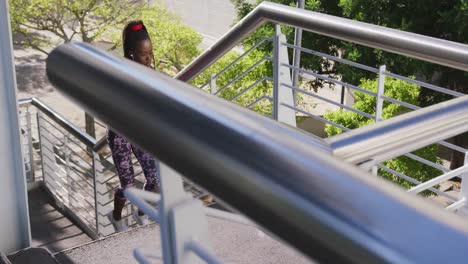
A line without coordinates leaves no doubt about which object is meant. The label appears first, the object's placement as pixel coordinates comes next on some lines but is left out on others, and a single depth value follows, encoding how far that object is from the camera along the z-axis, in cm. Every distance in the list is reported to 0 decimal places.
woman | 316
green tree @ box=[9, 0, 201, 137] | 1780
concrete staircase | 220
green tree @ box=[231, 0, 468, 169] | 1384
